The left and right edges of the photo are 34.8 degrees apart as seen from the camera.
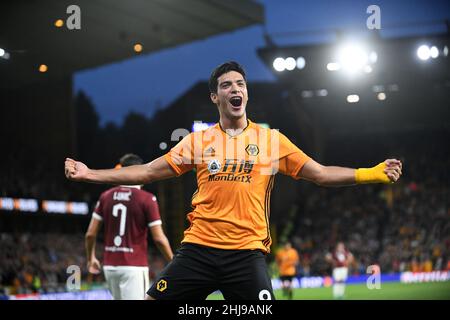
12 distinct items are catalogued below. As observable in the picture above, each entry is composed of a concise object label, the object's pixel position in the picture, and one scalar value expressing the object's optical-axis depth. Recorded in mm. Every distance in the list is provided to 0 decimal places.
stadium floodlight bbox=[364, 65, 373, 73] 25438
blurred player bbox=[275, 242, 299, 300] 20625
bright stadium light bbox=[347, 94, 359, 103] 32131
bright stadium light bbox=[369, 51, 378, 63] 25500
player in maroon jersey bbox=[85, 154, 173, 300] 8523
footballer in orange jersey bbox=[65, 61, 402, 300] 5312
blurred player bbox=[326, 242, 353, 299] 20172
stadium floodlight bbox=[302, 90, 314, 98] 34341
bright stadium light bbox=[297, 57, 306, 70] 27078
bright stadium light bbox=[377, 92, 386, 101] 33412
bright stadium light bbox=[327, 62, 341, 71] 26703
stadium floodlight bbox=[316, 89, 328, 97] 33516
